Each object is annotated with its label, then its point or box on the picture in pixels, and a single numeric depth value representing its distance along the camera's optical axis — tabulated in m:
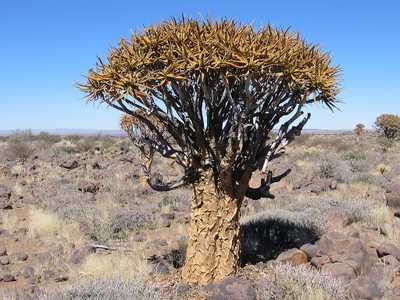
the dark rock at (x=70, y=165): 20.83
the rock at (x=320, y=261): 6.43
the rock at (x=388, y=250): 6.78
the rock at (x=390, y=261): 6.51
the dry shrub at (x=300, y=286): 5.20
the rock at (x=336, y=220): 9.03
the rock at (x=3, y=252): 8.30
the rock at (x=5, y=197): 12.24
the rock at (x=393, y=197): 10.17
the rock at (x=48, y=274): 6.96
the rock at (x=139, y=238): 9.14
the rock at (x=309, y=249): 6.89
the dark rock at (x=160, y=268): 6.80
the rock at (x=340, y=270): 5.98
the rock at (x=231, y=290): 5.31
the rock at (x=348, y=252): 6.26
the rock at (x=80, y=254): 7.69
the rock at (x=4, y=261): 7.80
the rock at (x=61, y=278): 6.84
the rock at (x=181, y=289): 5.72
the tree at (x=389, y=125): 39.75
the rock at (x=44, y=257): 7.74
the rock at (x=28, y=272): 7.04
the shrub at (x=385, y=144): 30.81
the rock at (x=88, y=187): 14.65
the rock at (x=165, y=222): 10.35
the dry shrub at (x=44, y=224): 9.70
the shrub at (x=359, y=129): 58.41
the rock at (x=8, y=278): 6.87
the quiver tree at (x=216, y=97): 5.32
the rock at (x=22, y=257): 8.00
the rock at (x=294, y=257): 6.77
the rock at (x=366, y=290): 5.30
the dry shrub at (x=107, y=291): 5.01
